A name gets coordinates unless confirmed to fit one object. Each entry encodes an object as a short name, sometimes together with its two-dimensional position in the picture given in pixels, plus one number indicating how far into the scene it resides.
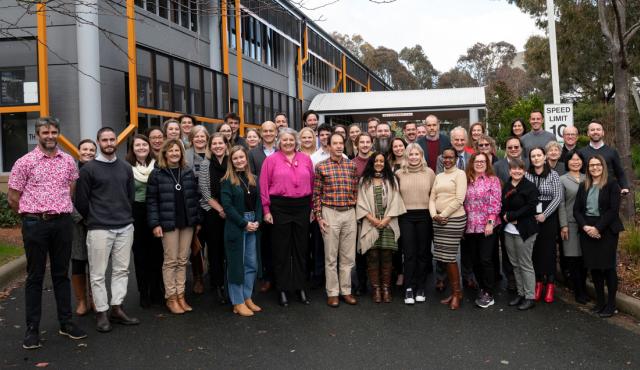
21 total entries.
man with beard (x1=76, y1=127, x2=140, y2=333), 5.38
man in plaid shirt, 6.27
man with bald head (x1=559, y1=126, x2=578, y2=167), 7.49
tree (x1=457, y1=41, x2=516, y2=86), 70.50
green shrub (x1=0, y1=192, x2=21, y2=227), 11.52
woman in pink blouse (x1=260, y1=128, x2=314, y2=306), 6.23
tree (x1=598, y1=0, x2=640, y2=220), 9.30
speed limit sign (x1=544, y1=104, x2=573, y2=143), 10.02
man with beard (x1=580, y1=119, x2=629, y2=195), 7.02
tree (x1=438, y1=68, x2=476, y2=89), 73.12
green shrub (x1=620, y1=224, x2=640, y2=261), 7.09
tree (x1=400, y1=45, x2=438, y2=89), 80.31
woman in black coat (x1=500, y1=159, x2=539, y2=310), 6.06
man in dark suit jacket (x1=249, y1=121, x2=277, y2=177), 7.09
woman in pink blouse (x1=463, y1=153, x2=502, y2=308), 6.17
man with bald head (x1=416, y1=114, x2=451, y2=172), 7.79
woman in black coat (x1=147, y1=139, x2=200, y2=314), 5.86
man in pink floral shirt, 4.91
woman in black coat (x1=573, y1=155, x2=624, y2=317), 5.71
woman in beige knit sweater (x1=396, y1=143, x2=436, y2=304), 6.36
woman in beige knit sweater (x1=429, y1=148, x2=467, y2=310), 6.12
